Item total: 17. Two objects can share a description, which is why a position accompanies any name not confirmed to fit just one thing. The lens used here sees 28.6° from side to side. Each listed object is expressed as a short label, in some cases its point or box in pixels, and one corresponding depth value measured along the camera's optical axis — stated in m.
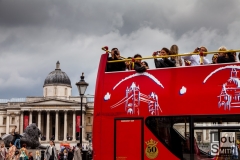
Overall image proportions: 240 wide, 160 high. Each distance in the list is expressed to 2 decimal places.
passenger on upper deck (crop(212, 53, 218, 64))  9.81
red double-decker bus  9.23
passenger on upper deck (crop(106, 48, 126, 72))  10.82
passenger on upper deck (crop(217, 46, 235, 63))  9.44
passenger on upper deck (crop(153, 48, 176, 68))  10.05
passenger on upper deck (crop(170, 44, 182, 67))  10.09
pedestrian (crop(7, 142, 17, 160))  20.48
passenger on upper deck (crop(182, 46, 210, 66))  10.05
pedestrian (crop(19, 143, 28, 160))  20.90
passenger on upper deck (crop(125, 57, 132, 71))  10.72
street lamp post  23.09
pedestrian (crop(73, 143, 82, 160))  22.98
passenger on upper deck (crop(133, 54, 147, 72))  10.20
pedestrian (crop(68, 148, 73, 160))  28.66
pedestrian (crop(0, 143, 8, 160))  21.06
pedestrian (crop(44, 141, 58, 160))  20.98
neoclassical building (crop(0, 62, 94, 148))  115.81
